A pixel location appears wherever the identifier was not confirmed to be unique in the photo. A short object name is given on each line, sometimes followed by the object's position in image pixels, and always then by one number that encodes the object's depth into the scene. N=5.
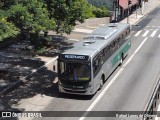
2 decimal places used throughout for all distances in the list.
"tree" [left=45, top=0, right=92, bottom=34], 25.80
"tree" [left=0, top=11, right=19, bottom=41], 16.60
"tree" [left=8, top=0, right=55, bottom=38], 19.03
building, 53.75
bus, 22.14
